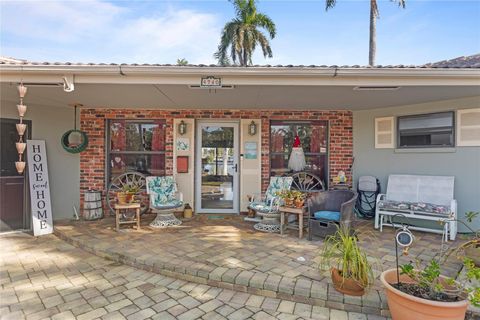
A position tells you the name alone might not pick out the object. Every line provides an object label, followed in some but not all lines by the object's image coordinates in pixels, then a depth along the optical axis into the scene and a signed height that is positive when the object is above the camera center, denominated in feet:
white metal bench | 13.76 -2.40
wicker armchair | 12.71 -2.78
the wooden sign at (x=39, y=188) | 15.23 -1.91
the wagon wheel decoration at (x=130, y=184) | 18.78 -2.05
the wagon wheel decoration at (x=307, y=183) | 19.56 -1.92
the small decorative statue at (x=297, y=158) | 19.26 -0.11
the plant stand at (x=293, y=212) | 13.75 -3.03
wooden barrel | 17.07 -3.18
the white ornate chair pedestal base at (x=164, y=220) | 15.80 -3.80
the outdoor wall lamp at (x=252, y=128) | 18.85 +1.96
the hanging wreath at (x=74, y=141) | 17.29 +0.95
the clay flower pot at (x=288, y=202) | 14.39 -2.43
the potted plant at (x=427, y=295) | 6.36 -3.49
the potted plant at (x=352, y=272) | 8.11 -3.47
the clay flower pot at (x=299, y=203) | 14.16 -2.43
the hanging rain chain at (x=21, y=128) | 10.82 +1.11
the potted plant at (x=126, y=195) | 15.52 -2.26
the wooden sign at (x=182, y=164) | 18.84 -0.56
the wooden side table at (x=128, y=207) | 14.88 -2.87
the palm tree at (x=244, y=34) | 45.27 +20.83
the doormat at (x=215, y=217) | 17.75 -4.05
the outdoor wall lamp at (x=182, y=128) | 18.75 +1.94
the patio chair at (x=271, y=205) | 14.92 -2.76
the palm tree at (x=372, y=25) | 29.68 +14.94
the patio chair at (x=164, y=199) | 15.76 -2.66
